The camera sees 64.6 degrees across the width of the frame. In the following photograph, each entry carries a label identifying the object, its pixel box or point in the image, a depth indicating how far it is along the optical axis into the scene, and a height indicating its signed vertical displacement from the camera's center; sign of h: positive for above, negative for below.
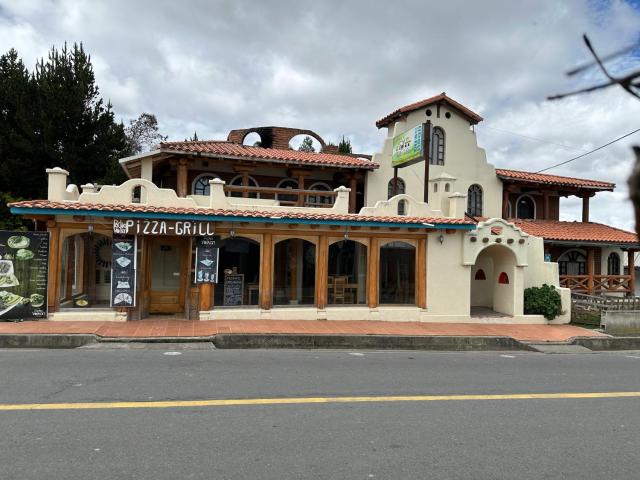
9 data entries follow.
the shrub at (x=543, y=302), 16.73 -1.12
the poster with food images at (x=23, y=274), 12.65 -0.39
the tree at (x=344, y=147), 37.45 +8.79
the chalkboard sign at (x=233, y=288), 14.52 -0.74
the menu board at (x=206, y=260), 13.95 +0.05
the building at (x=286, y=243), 13.40 +0.64
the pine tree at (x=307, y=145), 43.44 +10.24
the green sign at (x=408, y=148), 16.61 +4.04
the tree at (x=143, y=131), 39.94 +10.33
